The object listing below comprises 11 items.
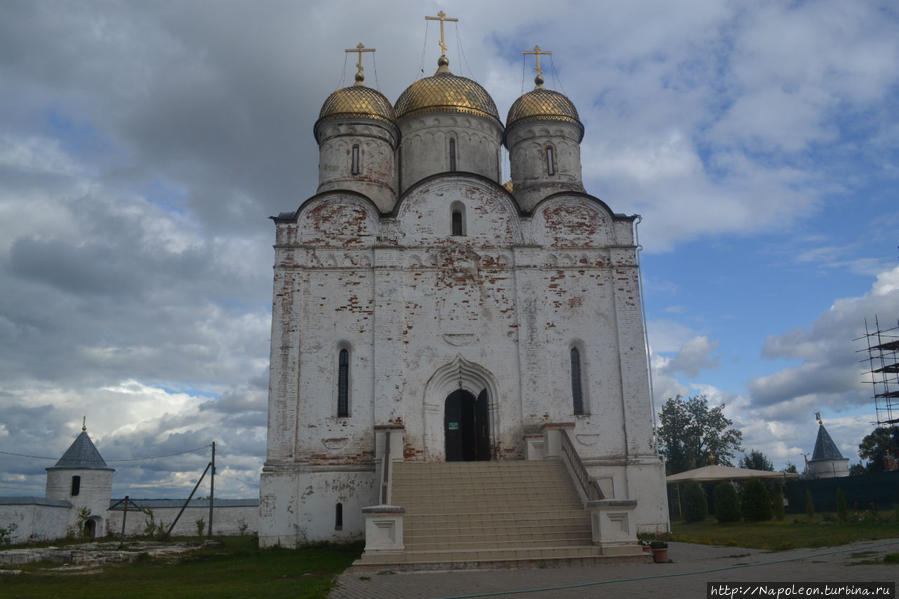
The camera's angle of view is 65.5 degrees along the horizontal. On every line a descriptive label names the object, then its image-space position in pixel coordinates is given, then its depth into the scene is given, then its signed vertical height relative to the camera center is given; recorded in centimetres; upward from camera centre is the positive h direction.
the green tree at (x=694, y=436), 4159 +210
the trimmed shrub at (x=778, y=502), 2162 -98
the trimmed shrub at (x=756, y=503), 2045 -91
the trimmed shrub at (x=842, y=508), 1810 -100
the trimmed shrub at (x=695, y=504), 2414 -107
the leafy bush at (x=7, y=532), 2429 -152
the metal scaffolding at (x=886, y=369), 3172 +437
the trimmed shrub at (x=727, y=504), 2097 -94
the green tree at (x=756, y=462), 4372 +54
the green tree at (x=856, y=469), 3903 -2
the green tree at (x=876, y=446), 3347 +105
